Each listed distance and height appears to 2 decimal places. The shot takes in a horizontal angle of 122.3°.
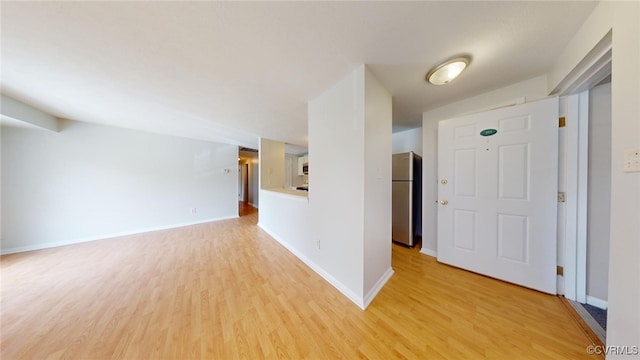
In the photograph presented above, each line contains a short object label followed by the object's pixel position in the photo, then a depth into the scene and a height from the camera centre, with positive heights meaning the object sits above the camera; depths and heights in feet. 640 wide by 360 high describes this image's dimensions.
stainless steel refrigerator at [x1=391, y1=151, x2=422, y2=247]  9.36 -1.05
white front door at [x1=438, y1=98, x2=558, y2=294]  5.63 -0.49
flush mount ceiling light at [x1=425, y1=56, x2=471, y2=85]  4.89 +3.17
